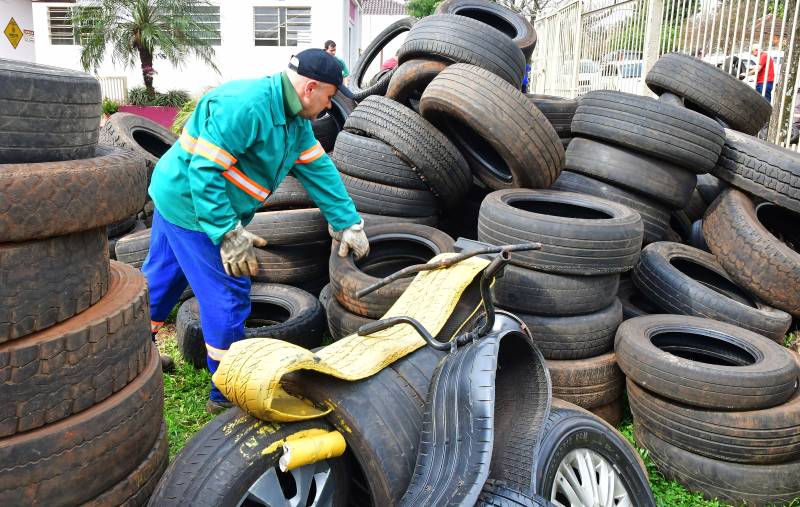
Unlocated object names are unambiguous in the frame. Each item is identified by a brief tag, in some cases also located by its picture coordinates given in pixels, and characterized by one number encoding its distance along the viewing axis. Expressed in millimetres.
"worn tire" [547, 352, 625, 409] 3471
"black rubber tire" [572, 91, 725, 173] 4375
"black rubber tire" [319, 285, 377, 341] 3769
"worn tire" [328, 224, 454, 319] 3664
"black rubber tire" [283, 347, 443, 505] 1833
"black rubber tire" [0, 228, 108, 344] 1906
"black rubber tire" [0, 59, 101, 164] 1929
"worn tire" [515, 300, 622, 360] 3520
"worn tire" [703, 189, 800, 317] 4078
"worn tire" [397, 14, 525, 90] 5121
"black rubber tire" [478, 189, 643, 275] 3428
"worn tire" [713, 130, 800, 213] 4387
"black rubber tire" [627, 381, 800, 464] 2969
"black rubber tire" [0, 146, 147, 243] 1868
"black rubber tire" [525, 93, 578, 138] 5914
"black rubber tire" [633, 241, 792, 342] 3848
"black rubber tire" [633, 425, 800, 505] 2996
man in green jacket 2982
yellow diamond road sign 22175
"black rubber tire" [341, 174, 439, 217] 4746
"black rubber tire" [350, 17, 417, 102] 8172
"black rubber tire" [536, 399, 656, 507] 2084
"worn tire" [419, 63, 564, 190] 4184
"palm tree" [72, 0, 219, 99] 18922
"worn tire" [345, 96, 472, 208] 4707
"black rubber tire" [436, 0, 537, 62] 6727
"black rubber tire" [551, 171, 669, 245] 4613
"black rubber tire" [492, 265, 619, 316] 3492
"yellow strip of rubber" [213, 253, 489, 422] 1804
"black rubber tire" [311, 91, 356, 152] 6688
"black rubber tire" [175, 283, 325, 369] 3982
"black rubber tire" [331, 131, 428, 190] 4738
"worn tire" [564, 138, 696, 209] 4535
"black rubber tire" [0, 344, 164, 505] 1920
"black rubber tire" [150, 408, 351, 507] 1705
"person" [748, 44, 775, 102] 7003
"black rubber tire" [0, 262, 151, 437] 1917
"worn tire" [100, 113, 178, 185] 6059
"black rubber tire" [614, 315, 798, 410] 2980
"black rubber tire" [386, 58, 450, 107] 5246
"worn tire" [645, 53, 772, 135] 5145
